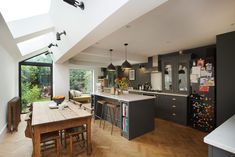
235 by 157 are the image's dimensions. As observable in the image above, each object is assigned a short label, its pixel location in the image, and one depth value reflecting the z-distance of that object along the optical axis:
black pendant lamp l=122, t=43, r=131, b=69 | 4.05
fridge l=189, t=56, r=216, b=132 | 3.49
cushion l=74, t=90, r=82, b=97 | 7.42
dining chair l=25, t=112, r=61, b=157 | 2.20
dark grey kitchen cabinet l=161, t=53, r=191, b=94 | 4.24
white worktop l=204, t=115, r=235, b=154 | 0.91
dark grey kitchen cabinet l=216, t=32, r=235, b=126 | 2.63
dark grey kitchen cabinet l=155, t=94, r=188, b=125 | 4.09
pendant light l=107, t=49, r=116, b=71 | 4.56
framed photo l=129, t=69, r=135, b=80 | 6.98
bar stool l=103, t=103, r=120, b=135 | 3.98
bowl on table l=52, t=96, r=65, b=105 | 3.20
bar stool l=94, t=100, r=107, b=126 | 4.57
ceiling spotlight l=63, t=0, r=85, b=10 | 1.49
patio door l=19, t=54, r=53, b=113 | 5.26
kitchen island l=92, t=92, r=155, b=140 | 3.15
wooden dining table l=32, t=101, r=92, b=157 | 2.07
